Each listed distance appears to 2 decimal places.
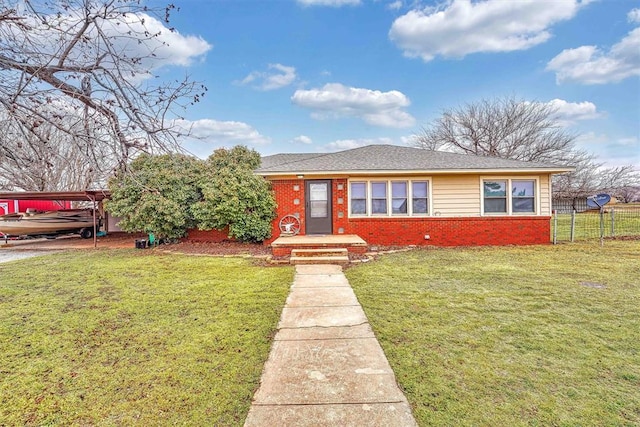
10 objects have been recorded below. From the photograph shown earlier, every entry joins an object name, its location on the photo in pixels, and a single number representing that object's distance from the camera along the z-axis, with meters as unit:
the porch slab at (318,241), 8.20
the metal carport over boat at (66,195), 10.41
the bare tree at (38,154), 3.11
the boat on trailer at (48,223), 13.03
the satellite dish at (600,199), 10.26
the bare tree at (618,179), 26.02
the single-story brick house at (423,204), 10.31
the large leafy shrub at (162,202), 10.38
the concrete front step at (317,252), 7.87
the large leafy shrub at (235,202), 10.02
